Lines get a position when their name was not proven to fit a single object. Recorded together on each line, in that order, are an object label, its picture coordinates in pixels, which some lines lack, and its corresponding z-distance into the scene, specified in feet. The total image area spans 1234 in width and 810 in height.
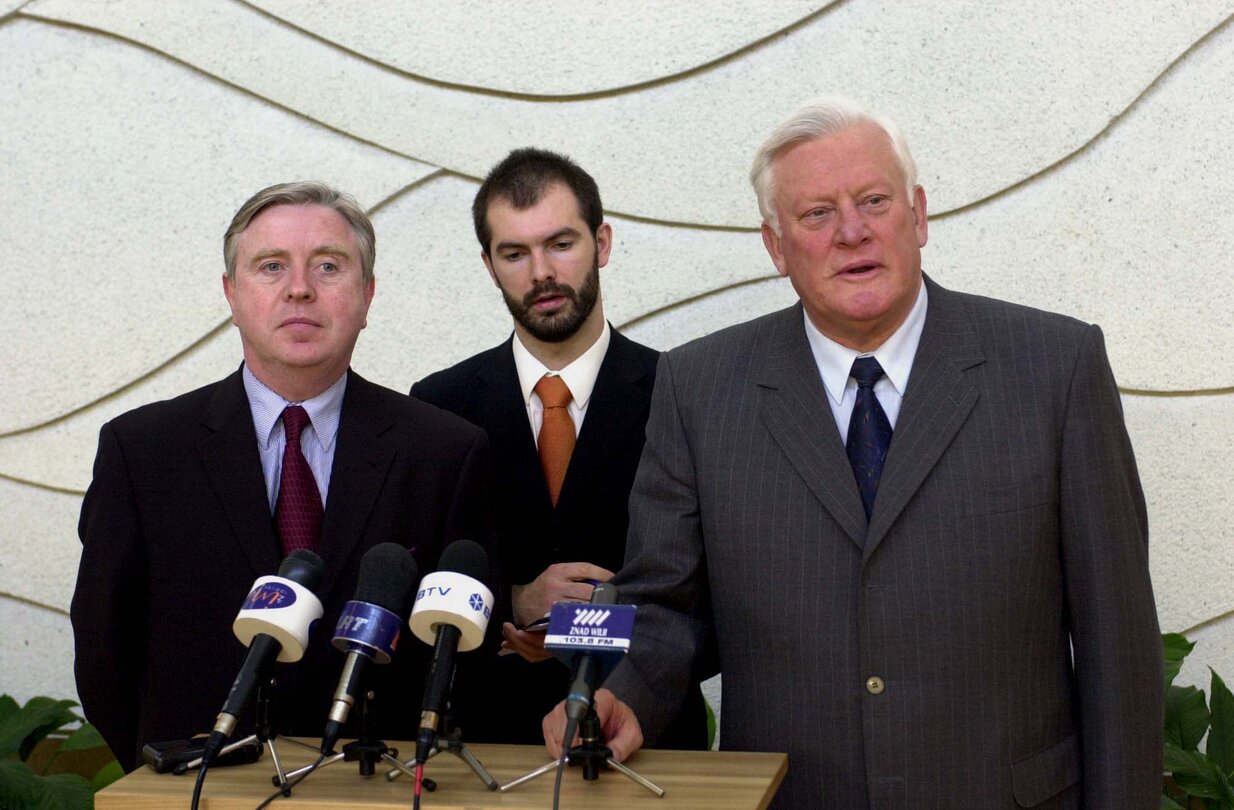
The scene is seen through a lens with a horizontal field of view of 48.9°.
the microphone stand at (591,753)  5.75
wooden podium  5.43
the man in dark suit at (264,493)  7.48
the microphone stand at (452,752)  5.65
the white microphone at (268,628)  5.21
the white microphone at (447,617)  5.22
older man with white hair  6.71
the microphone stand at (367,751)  5.88
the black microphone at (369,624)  5.19
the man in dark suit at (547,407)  9.39
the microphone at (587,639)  5.35
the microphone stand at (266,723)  5.74
